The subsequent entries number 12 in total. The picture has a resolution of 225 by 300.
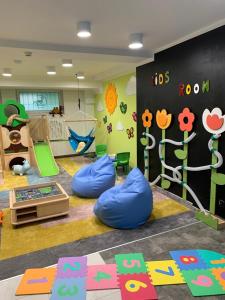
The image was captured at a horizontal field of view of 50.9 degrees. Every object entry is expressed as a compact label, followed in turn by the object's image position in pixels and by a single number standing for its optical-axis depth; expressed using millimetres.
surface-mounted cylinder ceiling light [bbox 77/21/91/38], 2602
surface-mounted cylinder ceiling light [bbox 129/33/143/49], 3041
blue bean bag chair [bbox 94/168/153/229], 2926
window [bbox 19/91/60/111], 6961
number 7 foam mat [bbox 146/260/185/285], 2078
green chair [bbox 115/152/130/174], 5430
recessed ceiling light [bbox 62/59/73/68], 4111
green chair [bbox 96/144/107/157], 6679
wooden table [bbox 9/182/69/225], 3090
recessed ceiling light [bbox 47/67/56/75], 5097
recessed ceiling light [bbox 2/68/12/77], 5084
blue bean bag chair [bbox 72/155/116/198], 3938
